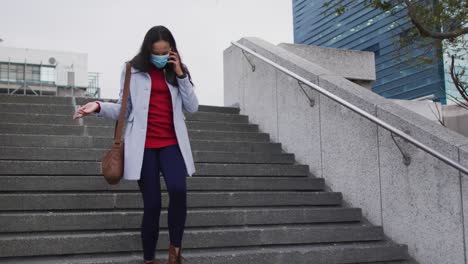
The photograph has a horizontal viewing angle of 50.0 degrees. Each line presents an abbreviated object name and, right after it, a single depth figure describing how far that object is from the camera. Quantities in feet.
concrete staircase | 12.25
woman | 10.48
